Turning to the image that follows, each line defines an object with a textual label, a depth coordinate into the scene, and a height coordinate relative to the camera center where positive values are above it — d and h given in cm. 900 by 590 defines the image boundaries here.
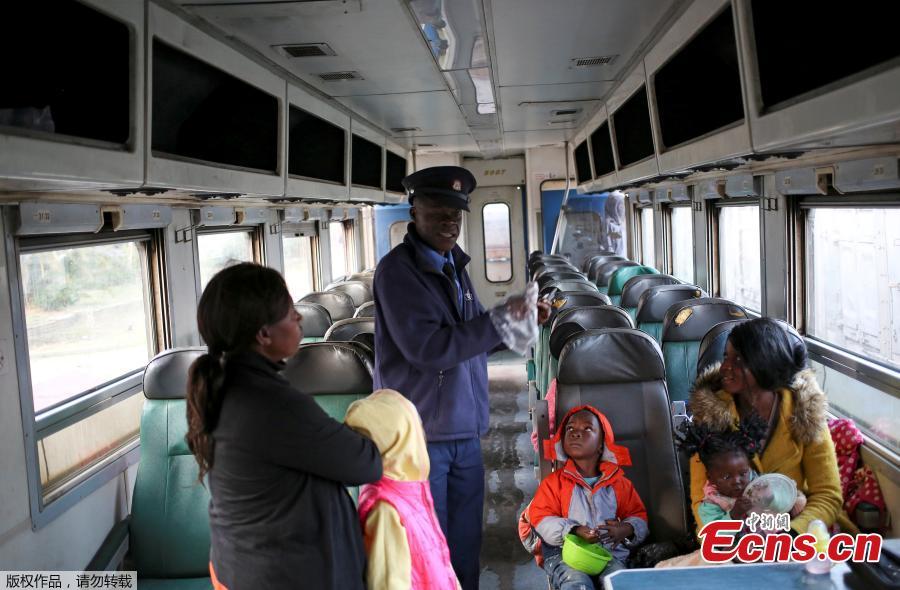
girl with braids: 264 -83
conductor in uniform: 245 -33
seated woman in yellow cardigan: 277 -67
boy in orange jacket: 296 -103
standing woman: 161 -41
